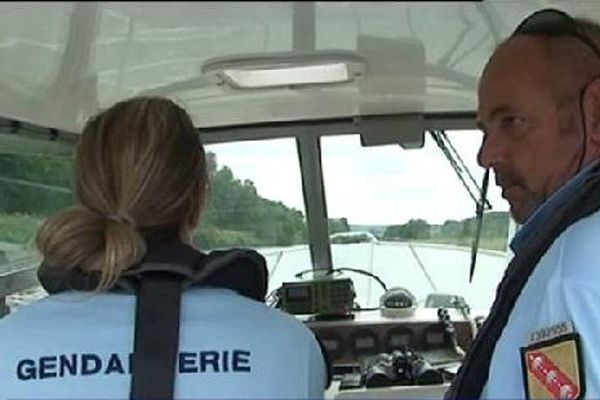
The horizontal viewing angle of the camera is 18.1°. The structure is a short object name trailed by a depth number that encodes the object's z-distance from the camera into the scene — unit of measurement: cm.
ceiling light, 272
